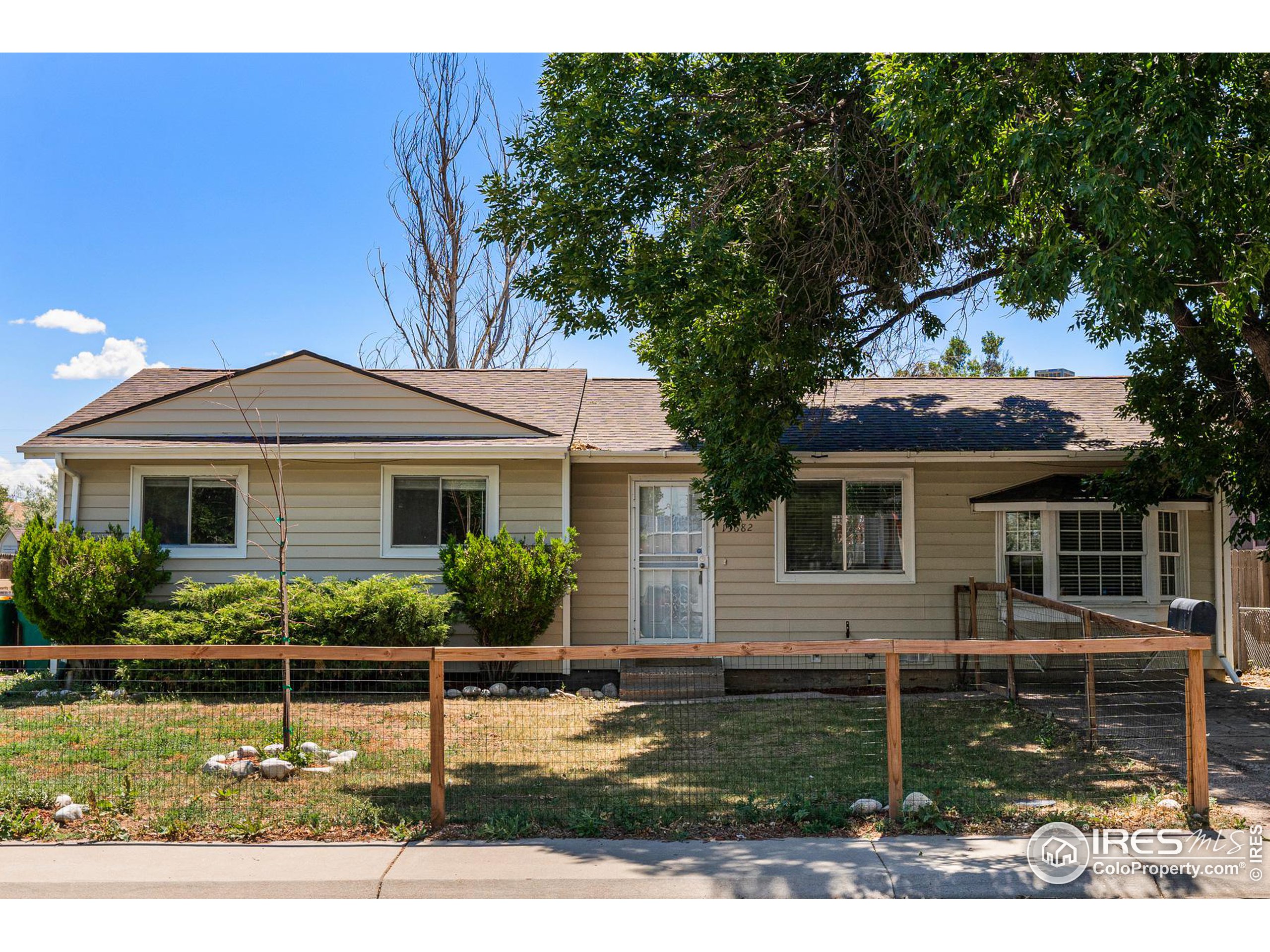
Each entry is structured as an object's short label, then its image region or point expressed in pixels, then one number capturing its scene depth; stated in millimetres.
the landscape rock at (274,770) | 6602
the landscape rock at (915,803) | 5695
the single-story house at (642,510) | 11516
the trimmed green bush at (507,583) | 10781
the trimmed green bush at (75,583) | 10609
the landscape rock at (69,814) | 5602
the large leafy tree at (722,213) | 8352
